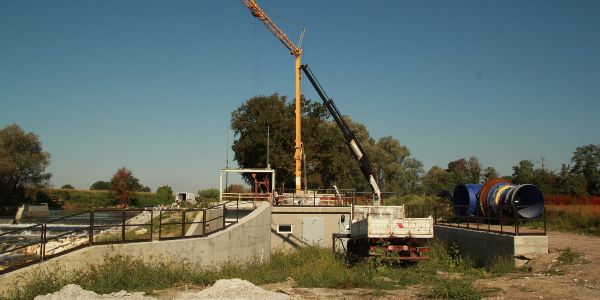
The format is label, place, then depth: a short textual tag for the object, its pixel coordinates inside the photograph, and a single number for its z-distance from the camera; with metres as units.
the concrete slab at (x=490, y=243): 17.08
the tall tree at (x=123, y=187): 101.94
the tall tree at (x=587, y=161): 51.32
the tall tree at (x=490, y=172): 83.31
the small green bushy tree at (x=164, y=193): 73.97
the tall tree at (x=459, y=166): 93.72
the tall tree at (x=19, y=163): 74.12
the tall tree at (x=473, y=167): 88.86
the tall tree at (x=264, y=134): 51.59
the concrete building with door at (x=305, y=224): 27.02
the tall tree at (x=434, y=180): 58.43
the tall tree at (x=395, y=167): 81.69
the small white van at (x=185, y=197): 50.69
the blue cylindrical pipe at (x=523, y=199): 23.88
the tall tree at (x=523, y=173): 47.59
